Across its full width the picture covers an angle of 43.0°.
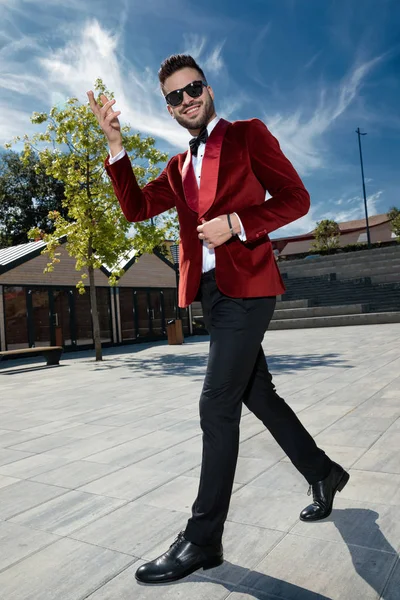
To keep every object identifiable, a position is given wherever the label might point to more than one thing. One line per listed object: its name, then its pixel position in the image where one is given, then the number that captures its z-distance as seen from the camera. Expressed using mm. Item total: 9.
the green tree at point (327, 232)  52938
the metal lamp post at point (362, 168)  49128
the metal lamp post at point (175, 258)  23453
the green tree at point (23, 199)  45062
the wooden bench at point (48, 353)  13840
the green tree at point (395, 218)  52844
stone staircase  23906
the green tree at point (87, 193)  14977
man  2148
